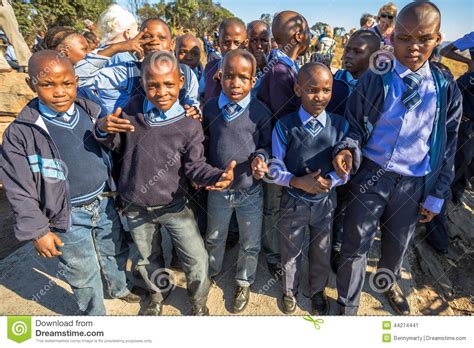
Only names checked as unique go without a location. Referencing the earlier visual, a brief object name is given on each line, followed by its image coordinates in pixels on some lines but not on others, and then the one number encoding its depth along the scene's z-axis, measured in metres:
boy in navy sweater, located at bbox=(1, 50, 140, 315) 1.66
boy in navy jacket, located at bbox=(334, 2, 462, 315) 1.72
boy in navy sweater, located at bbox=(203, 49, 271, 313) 1.96
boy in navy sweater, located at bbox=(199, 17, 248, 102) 2.52
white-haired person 2.44
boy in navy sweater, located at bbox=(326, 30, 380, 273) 2.22
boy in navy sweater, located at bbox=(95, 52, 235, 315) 1.79
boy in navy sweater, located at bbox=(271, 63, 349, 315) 1.86
